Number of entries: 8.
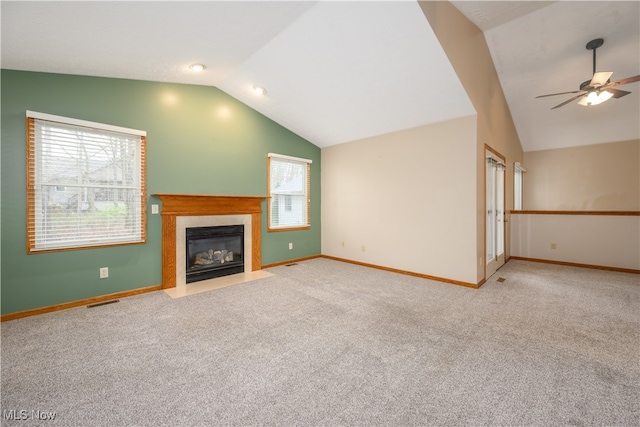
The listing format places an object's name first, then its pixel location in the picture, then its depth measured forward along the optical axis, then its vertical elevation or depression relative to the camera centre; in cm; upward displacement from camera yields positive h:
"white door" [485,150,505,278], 429 -4
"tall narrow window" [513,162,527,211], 613 +63
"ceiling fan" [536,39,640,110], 317 +154
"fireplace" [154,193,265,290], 372 -12
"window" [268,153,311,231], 507 +40
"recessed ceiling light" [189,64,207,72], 336 +186
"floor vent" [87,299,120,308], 308 -106
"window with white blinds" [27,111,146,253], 283 +34
